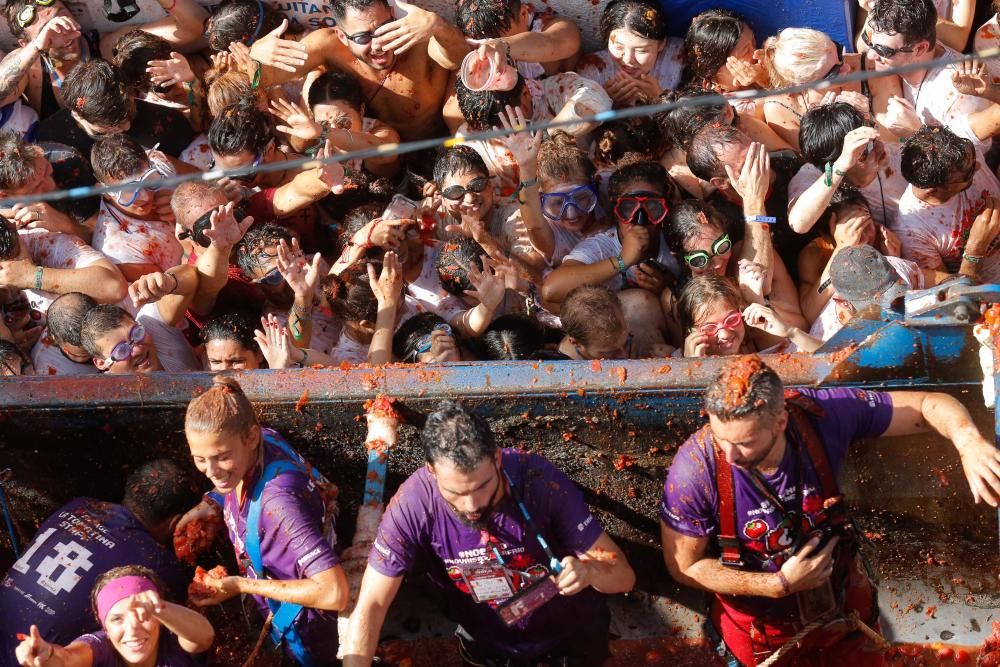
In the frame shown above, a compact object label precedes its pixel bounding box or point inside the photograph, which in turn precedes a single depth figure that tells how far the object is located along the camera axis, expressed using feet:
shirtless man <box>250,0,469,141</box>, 20.56
